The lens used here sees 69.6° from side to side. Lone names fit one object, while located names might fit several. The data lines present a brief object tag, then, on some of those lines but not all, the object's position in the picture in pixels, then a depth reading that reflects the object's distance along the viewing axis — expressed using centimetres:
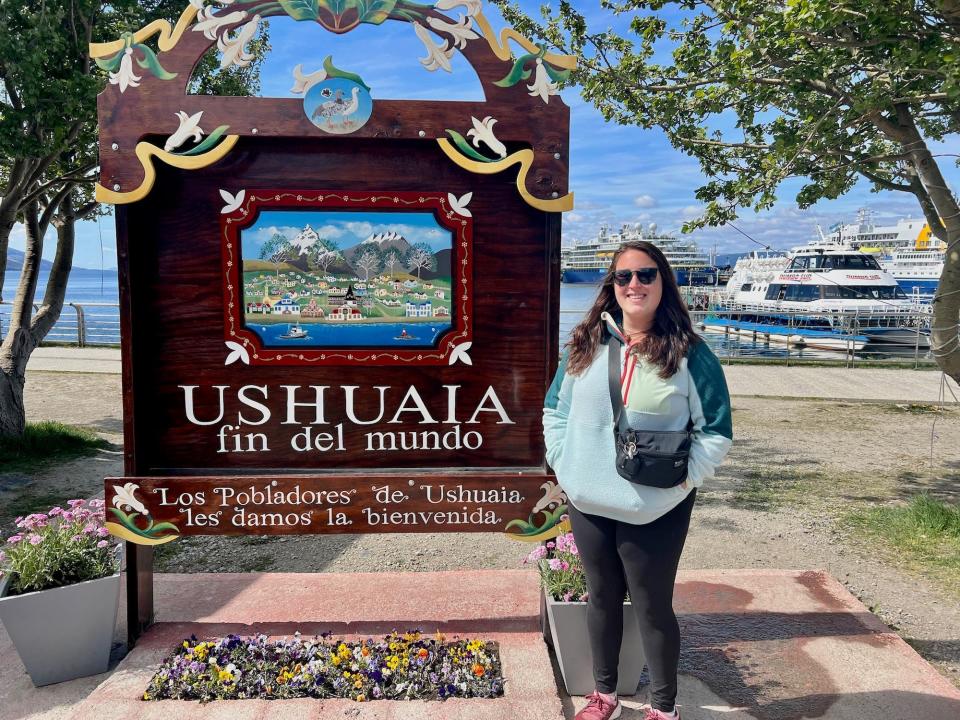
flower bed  287
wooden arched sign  309
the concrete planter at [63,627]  294
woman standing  241
